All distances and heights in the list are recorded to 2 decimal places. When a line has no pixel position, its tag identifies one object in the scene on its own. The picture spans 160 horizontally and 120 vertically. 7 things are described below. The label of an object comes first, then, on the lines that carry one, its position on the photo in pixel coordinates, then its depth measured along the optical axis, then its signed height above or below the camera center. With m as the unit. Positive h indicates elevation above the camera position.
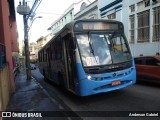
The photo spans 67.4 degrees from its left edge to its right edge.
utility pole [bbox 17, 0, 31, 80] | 10.58 +3.69
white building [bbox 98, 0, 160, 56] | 9.18 +2.57
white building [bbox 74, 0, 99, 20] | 14.64 +5.53
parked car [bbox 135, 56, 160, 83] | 5.49 -0.75
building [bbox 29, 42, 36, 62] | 57.84 +4.17
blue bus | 4.01 -0.12
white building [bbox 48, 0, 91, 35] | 19.49 +7.28
